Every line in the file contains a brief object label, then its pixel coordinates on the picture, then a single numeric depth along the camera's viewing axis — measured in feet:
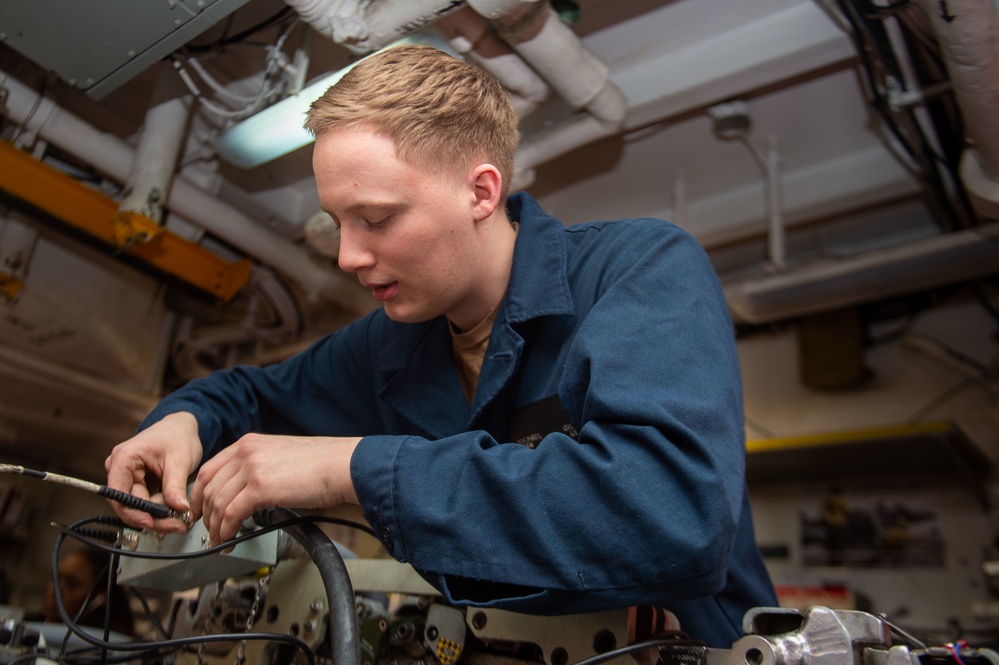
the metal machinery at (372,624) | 2.72
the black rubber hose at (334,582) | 2.78
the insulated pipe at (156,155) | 8.79
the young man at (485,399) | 2.52
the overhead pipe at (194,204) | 8.22
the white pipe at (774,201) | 10.85
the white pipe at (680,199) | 11.75
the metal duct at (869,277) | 9.78
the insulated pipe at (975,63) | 6.00
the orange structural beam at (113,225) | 8.54
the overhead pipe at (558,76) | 7.38
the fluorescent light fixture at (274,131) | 7.25
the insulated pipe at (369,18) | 6.63
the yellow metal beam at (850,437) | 9.64
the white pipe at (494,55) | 7.44
